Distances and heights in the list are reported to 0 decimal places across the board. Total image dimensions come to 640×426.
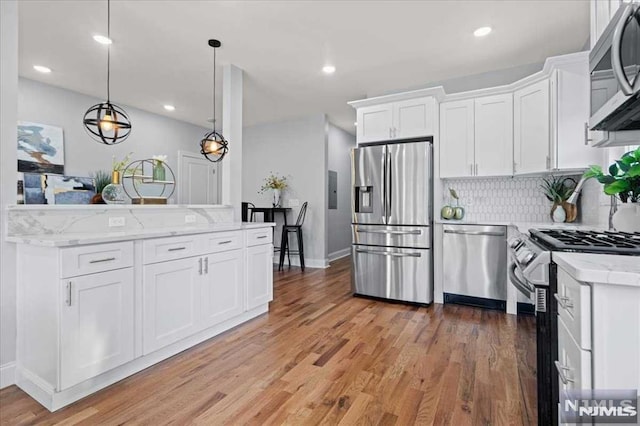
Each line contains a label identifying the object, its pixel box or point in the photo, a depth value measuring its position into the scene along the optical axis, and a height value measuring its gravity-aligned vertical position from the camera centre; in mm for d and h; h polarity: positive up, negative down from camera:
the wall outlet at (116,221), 2428 -85
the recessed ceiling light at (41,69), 3904 +1817
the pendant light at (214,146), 3480 +741
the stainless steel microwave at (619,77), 1158 +597
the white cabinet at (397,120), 3658 +1144
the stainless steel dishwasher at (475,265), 3287 -581
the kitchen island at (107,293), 1734 -546
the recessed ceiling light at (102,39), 3191 +1785
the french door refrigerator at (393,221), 3516 -104
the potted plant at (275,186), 6074 +518
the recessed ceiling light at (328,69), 3821 +1792
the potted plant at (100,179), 4473 +484
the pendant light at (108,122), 2547 +736
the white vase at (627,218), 1708 -27
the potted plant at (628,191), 1688 +124
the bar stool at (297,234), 5633 -422
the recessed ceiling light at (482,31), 2976 +1763
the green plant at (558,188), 3168 +267
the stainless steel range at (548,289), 1209 -317
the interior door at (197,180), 6629 +700
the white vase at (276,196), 6062 +299
